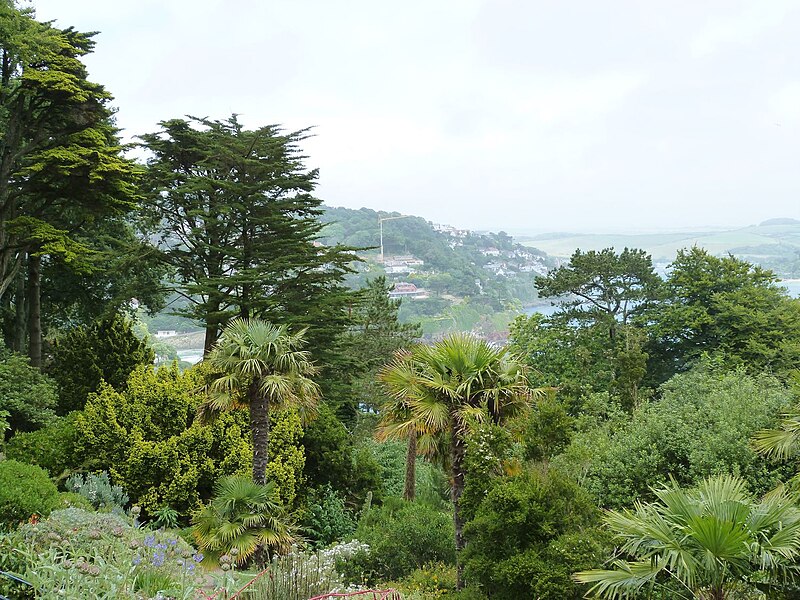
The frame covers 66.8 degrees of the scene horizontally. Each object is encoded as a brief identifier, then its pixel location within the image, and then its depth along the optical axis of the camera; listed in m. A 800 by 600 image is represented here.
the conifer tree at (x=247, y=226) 18.48
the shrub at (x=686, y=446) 11.32
